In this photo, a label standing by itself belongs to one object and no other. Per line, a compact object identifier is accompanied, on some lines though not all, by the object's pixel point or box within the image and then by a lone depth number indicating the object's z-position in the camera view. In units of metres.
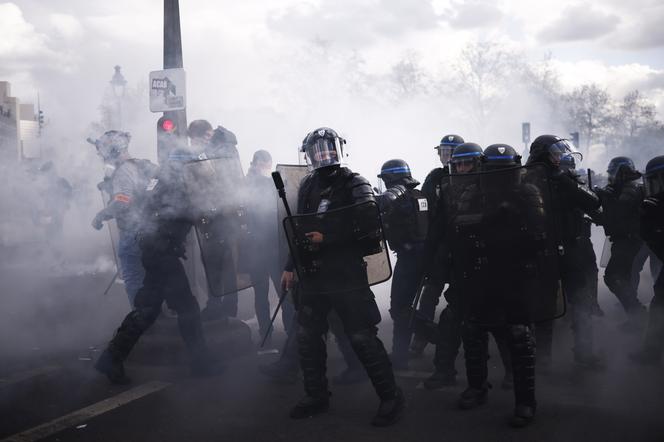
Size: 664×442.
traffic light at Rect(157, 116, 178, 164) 7.84
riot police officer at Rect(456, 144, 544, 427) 4.09
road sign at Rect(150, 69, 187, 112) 7.96
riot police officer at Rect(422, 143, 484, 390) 4.74
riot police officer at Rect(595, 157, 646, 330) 6.67
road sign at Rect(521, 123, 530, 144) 23.13
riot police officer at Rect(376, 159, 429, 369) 5.57
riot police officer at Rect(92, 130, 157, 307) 6.26
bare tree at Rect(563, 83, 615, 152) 41.94
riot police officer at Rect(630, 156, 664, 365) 5.16
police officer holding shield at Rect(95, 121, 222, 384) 5.36
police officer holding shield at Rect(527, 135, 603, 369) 5.03
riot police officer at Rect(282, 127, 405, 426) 4.24
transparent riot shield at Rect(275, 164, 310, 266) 5.61
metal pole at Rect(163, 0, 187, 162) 8.08
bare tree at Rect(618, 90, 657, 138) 43.34
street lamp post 17.05
